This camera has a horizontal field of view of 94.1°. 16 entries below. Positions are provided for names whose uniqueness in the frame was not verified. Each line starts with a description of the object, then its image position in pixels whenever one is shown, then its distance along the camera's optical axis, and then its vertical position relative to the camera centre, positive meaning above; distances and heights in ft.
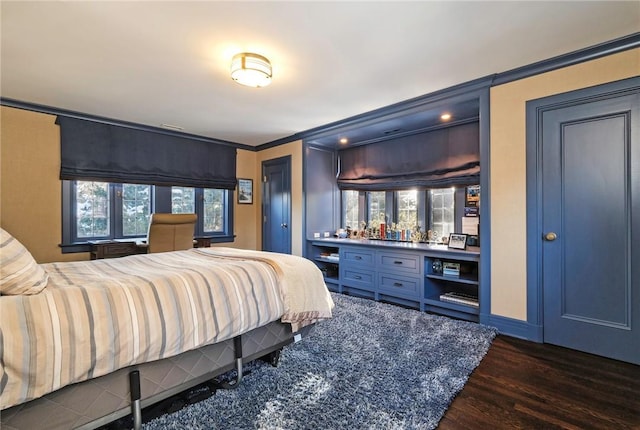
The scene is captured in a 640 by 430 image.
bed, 3.72 -1.71
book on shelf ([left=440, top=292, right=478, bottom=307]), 10.13 -2.91
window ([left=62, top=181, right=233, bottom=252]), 12.48 +0.49
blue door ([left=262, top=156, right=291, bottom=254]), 16.62 +0.74
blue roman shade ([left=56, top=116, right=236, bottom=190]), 12.35 +2.95
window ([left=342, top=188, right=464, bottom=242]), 13.03 +0.39
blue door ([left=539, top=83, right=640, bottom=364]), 7.35 -0.25
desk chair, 11.91 -0.57
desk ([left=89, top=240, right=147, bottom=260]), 12.00 -1.26
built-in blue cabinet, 10.49 -2.28
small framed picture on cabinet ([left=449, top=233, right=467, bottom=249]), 11.03 -0.92
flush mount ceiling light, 7.77 +3.94
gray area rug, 5.20 -3.52
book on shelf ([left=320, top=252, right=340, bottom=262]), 14.70 -1.98
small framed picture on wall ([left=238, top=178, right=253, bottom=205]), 18.15 +1.62
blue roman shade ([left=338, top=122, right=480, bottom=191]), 11.89 +2.54
